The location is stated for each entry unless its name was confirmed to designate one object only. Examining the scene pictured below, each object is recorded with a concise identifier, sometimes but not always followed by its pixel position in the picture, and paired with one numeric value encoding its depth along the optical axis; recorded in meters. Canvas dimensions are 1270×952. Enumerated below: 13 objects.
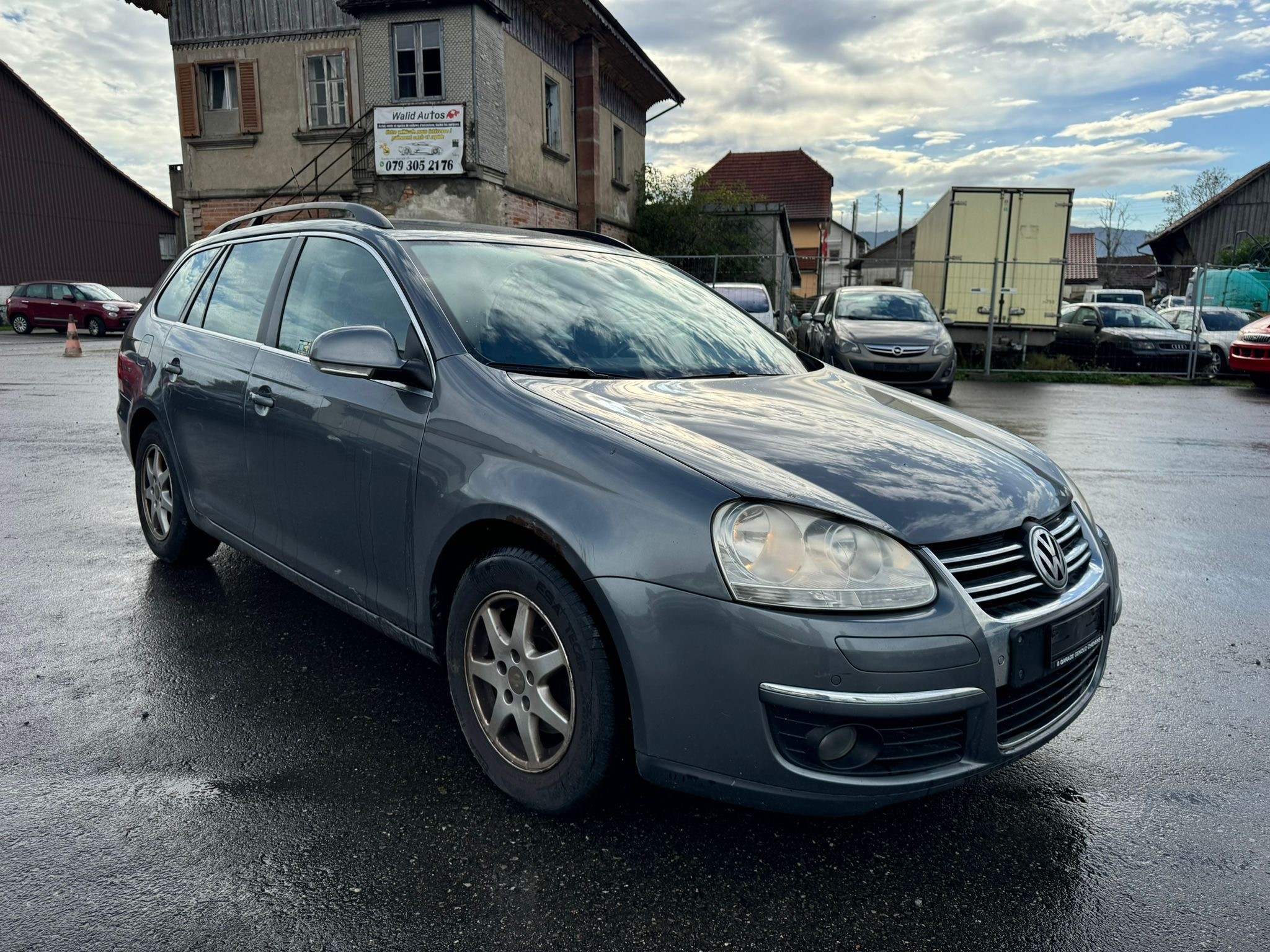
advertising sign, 18.78
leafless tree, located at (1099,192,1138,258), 81.19
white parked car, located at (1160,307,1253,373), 17.94
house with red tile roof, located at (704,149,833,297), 52.38
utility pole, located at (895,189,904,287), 58.64
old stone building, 18.91
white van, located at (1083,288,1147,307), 31.33
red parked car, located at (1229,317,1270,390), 14.62
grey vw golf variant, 2.12
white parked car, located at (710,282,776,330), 16.20
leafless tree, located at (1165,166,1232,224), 60.47
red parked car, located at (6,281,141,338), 26.56
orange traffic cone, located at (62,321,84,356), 18.83
